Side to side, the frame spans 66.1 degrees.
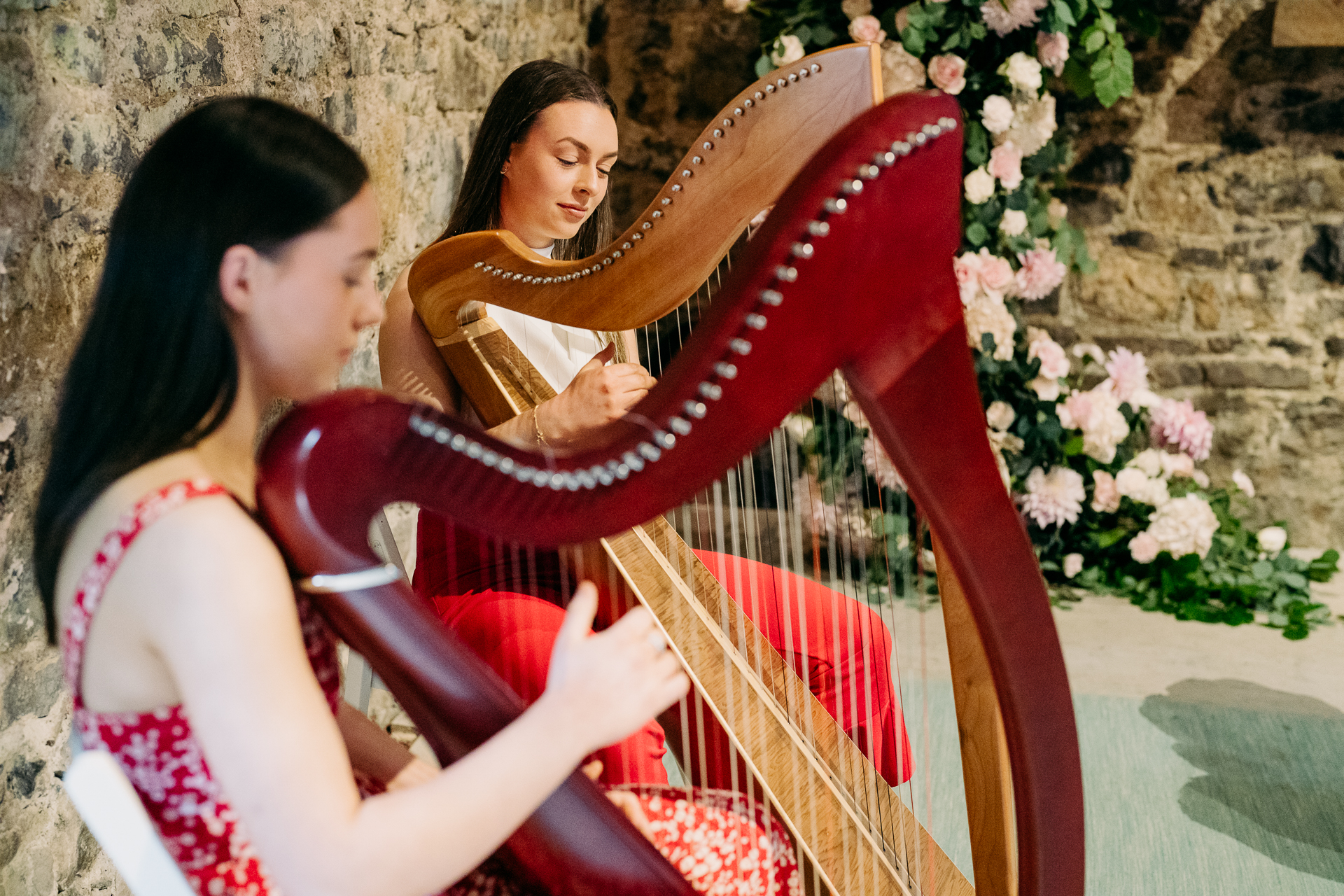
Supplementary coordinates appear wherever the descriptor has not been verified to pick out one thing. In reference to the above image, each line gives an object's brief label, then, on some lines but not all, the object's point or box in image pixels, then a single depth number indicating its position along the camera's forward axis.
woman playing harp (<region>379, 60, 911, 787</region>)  1.25
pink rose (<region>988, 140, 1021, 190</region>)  2.97
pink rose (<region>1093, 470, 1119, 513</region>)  3.06
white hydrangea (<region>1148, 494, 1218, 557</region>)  2.98
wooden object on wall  2.88
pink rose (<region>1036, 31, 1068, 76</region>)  2.86
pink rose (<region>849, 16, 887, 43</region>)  2.90
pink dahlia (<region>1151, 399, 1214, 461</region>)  3.10
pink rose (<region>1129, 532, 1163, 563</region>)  3.02
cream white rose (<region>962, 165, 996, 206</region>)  2.96
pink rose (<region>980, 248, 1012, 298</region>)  2.97
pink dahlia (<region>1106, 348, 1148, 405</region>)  3.10
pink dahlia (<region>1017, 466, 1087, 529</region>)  3.04
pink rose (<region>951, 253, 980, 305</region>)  2.98
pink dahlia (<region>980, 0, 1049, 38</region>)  2.80
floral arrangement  2.90
